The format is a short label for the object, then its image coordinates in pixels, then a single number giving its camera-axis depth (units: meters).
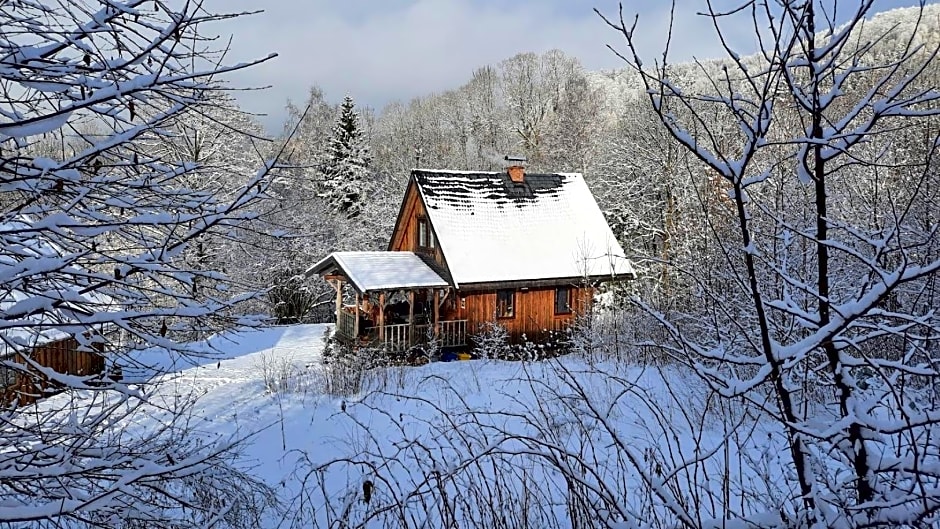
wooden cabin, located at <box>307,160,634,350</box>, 15.19
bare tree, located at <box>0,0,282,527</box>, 1.98
